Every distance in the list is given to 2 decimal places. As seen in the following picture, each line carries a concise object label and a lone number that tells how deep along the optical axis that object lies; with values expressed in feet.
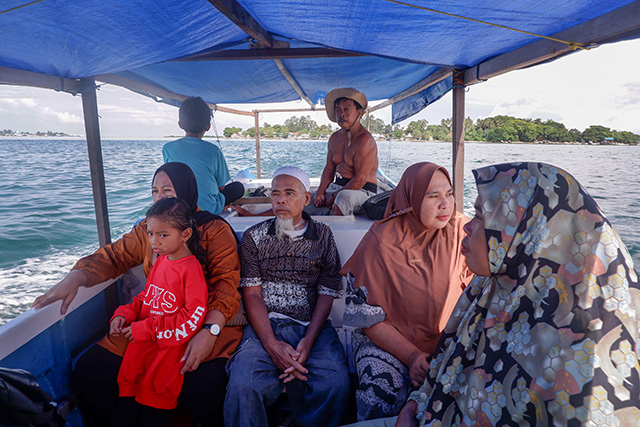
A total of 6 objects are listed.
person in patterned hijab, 2.56
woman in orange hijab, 5.39
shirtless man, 11.73
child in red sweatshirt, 5.31
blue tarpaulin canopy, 5.44
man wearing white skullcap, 5.37
